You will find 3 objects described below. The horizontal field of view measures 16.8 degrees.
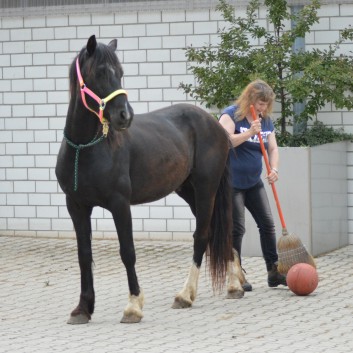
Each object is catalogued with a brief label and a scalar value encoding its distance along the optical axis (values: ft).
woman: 34.76
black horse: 29.35
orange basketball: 33.94
